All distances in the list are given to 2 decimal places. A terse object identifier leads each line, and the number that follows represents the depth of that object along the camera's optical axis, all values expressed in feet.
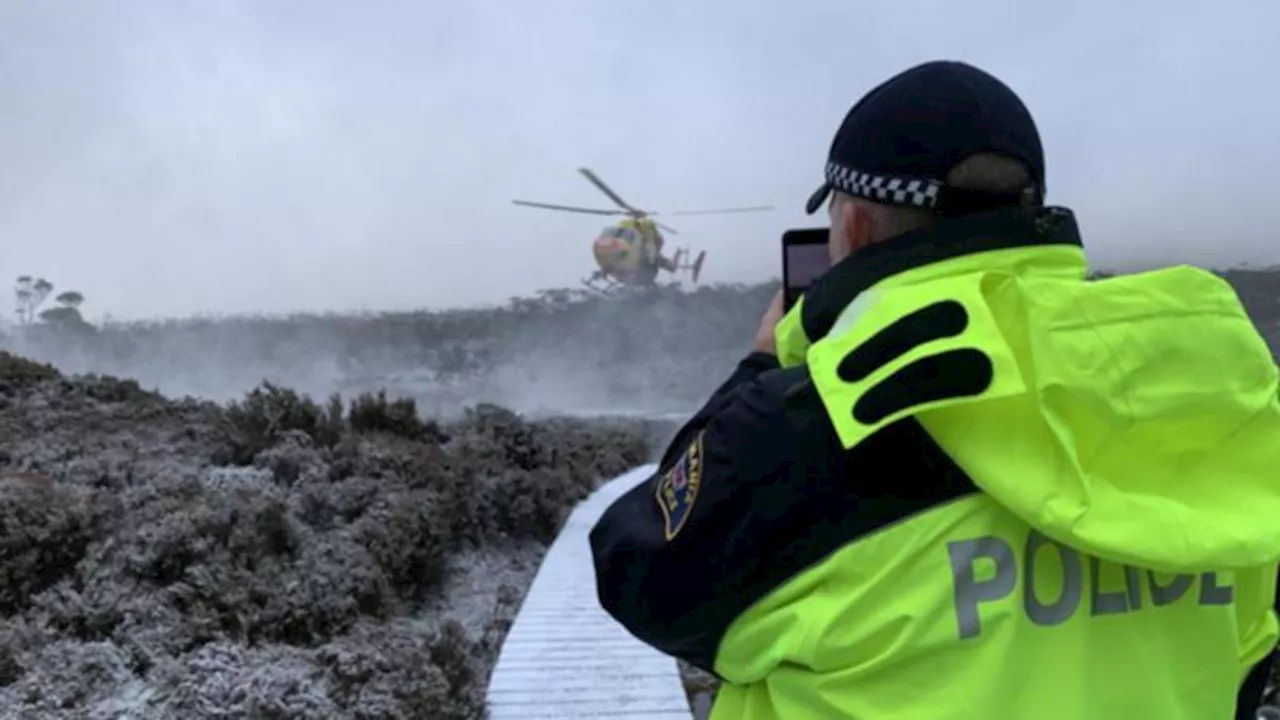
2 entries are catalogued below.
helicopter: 131.13
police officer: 3.55
